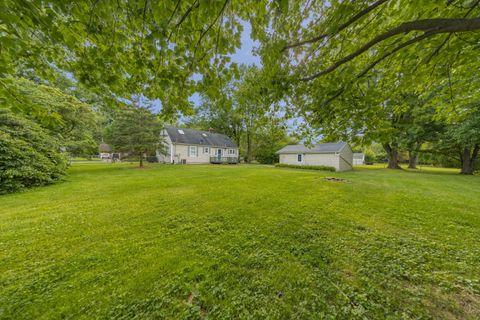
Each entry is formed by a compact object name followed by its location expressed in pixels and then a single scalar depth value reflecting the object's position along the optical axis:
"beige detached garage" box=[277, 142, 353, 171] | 18.92
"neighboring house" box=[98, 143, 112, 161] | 34.74
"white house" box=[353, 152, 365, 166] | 45.06
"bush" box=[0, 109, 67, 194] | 6.25
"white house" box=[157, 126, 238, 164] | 20.59
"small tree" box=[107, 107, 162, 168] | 14.71
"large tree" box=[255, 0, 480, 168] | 3.02
